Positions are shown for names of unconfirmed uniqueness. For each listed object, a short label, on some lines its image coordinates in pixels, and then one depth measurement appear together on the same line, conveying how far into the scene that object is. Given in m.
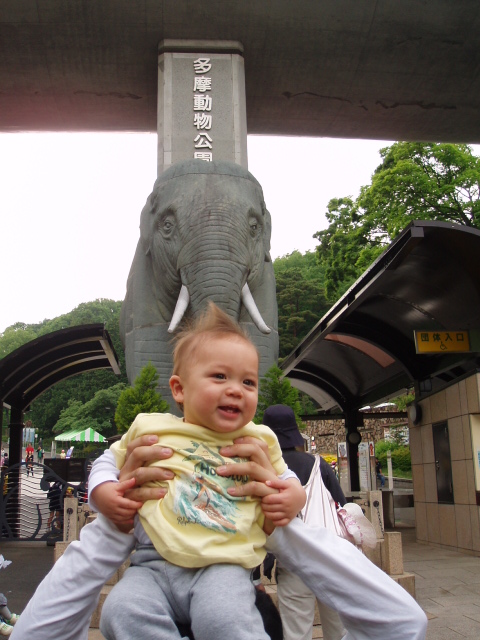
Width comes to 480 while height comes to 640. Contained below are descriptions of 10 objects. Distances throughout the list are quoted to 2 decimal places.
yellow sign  10.24
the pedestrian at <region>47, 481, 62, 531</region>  11.23
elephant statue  5.86
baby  1.73
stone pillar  9.98
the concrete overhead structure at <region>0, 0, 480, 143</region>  10.23
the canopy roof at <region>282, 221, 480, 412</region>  8.80
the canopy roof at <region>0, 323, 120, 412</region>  11.52
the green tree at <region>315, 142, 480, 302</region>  25.94
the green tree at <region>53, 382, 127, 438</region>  51.94
